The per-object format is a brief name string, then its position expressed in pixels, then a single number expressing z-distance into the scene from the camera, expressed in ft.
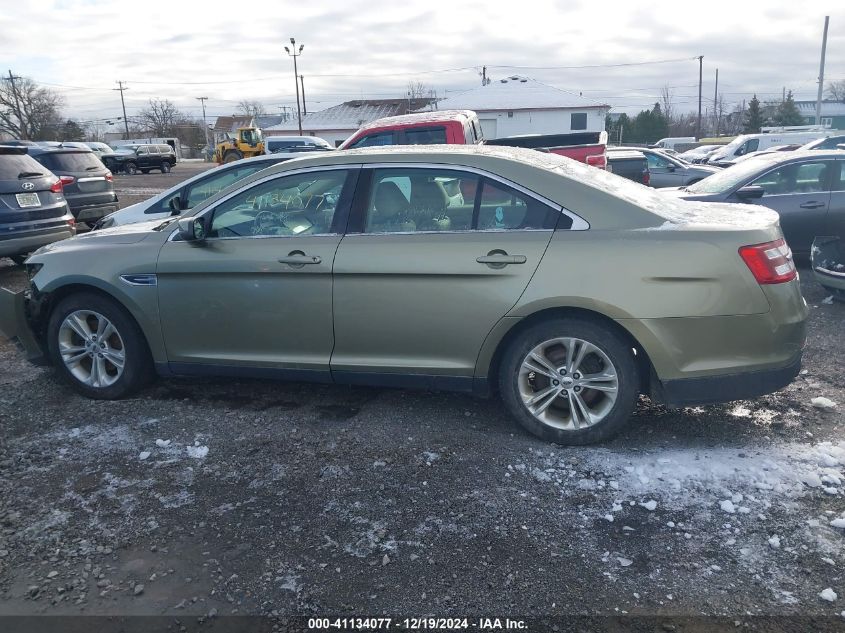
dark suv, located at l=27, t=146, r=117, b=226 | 41.81
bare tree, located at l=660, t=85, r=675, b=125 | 298.56
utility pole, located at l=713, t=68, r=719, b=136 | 254.70
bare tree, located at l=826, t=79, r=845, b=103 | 303.27
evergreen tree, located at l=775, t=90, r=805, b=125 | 191.01
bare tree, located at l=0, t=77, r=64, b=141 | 227.61
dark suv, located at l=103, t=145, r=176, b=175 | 129.90
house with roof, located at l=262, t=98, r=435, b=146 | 187.01
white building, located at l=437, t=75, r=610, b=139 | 151.74
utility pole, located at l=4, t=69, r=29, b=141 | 229.45
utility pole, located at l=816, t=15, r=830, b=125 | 133.18
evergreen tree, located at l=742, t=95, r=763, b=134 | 187.21
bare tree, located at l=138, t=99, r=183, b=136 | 294.87
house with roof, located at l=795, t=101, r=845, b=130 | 223.98
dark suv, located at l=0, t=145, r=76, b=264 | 28.37
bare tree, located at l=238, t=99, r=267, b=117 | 358.23
